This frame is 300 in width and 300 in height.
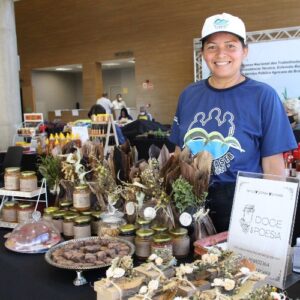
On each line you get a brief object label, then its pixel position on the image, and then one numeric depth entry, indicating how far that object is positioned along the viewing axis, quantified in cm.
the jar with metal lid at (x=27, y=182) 181
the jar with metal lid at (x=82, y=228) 151
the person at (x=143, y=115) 826
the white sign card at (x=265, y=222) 110
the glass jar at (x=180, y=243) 132
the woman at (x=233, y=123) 147
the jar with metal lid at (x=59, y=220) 161
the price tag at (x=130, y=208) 146
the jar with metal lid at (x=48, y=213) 164
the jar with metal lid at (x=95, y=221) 156
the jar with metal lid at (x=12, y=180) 184
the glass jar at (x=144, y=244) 131
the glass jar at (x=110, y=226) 146
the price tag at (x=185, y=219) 134
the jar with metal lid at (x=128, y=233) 140
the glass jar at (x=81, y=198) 160
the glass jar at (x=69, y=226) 156
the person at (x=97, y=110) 805
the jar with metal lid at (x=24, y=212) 174
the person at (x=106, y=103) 1054
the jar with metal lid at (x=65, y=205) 167
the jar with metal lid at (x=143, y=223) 138
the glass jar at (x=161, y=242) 127
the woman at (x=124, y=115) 982
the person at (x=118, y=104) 1170
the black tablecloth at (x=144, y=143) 616
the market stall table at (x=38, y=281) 114
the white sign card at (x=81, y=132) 524
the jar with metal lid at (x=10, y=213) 180
